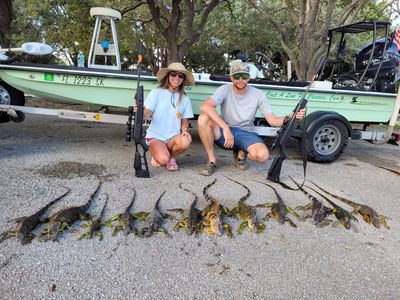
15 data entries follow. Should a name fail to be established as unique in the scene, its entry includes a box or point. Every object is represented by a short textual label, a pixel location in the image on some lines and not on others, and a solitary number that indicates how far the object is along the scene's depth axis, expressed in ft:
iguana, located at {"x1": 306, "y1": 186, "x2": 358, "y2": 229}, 10.87
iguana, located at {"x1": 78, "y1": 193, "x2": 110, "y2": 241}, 9.20
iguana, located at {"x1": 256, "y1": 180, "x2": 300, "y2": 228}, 10.93
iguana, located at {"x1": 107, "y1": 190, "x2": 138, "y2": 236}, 9.55
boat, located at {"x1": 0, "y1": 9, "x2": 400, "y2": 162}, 17.17
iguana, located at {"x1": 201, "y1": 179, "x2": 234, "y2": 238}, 9.86
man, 14.80
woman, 14.73
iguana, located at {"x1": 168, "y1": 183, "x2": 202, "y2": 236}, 9.82
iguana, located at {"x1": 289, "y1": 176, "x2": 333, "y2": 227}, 10.96
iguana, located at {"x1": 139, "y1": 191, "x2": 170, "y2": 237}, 9.52
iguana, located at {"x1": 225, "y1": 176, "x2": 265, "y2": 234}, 10.28
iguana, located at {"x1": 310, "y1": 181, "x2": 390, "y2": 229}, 11.18
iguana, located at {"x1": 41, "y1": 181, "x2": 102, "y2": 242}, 9.03
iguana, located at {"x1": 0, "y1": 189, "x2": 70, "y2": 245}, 8.77
